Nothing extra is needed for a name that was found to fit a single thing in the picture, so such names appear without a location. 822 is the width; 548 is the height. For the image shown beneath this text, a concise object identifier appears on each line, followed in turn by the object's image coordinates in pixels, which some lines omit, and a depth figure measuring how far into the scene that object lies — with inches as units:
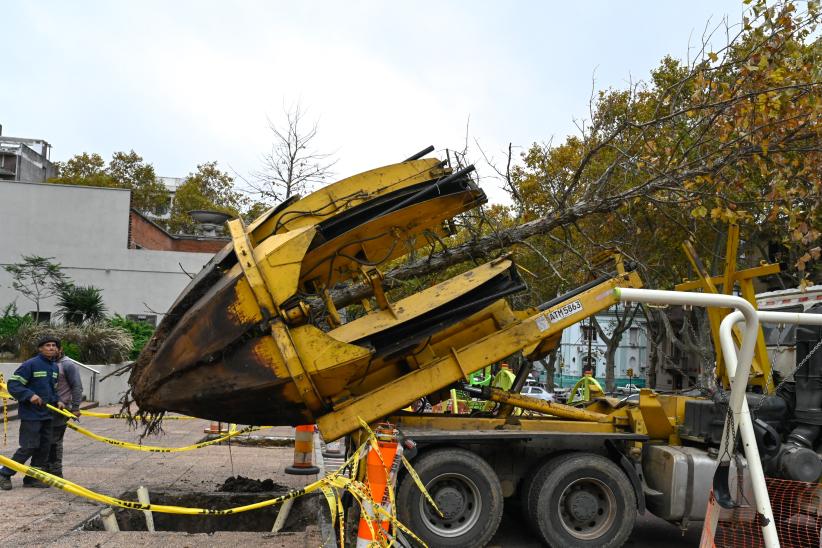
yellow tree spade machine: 238.5
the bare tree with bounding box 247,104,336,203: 617.6
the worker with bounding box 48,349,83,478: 334.0
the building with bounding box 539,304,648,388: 2361.0
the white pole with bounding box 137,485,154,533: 283.0
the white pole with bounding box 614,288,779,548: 161.9
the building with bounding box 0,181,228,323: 1093.8
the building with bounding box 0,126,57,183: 1780.3
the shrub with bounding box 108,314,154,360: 852.0
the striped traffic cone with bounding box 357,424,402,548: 199.9
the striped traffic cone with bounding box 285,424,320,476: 364.2
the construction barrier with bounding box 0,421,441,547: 199.0
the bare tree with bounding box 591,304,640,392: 1199.6
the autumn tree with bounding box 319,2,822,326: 331.6
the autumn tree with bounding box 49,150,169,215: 2043.6
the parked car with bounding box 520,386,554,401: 1336.6
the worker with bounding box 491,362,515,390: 497.7
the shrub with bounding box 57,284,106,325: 872.9
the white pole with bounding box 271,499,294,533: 290.0
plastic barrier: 216.1
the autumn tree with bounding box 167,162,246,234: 1966.0
